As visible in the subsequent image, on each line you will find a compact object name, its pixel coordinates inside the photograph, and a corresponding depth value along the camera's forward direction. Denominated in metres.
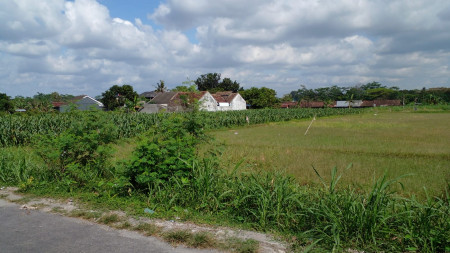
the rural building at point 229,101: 68.81
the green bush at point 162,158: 5.49
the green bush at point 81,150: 6.57
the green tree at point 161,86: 74.77
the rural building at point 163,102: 54.56
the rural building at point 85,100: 66.20
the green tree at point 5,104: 39.00
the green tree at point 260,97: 76.72
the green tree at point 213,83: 97.88
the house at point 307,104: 92.12
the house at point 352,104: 95.50
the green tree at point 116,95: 60.16
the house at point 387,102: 95.06
